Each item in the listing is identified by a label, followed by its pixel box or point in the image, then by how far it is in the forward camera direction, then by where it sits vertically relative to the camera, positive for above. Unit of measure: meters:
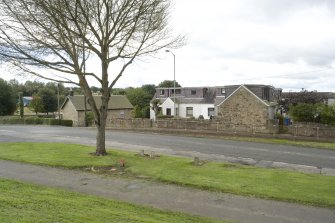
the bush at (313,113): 34.78 +0.53
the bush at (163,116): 52.56 +0.32
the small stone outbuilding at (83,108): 58.66 +1.90
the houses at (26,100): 120.38 +6.43
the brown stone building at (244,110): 37.16 +0.90
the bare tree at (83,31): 15.87 +4.39
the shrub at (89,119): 54.17 -0.15
